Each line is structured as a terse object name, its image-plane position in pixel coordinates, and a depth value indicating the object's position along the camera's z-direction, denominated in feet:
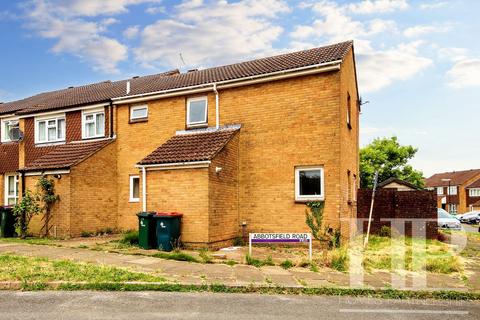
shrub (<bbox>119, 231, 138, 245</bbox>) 42.39
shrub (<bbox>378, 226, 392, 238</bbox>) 49.67
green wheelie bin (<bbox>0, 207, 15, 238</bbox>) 51.67
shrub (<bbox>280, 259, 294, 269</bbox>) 30.97
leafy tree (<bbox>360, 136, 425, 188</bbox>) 158.51
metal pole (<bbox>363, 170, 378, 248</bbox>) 40.77
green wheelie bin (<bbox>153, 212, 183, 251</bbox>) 38.91
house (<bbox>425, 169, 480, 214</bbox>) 226.58
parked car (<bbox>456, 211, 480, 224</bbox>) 163.37
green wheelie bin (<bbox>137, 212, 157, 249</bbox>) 39.65
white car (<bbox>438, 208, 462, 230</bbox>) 88.79
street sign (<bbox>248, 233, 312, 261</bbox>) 32.32
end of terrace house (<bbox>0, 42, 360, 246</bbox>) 41.45
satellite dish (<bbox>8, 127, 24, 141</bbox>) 64.69
